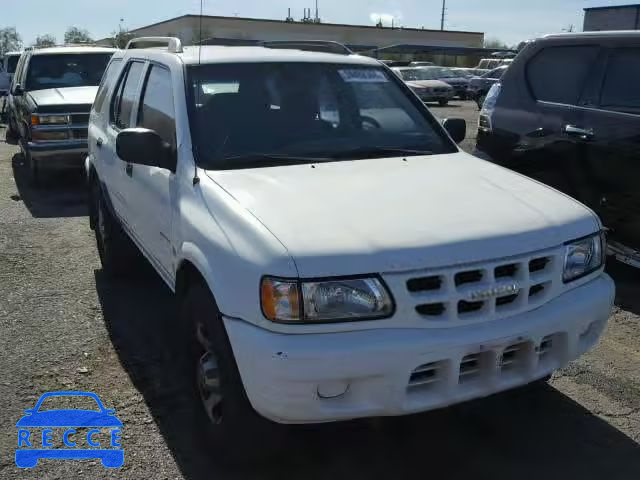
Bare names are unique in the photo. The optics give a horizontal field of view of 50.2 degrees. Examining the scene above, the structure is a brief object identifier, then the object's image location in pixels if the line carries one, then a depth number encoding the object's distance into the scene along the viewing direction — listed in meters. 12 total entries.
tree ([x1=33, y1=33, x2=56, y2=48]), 49.63
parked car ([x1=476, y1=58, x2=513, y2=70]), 38.83
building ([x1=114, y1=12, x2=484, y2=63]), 52.64
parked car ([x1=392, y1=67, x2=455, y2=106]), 29.10
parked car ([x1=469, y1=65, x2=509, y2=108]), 29.67
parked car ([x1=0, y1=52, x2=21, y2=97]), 19.40
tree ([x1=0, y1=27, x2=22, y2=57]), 70.31
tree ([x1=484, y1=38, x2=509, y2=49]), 87.31
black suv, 5.16
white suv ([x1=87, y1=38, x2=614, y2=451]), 2.54
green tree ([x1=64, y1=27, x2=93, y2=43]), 58.57
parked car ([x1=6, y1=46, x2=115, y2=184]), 9.41
